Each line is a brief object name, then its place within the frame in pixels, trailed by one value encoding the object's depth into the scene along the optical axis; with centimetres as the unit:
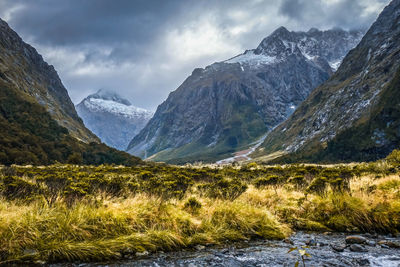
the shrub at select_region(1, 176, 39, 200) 1261
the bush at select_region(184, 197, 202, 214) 1248
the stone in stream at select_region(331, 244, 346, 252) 950
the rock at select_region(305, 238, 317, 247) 1024
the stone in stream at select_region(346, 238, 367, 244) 1026
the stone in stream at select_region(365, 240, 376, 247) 992
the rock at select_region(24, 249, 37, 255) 827
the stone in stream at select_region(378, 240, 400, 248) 975
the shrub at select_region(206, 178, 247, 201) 1583
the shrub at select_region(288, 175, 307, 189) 2030
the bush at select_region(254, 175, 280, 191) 2073
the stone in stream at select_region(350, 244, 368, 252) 942
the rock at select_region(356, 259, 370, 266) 834
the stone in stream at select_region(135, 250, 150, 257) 913
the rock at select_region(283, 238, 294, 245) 1048
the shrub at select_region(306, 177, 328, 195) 1669
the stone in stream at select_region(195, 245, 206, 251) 992
